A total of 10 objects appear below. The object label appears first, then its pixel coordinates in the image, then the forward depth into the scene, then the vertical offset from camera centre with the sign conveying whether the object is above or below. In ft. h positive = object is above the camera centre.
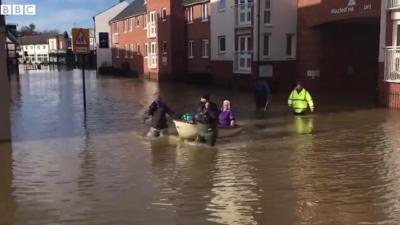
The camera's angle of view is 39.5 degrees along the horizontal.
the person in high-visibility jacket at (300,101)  63.62 -5.26
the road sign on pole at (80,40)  62.17 +1.83
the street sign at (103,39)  118.21 +3.65
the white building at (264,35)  103.14 +3.69
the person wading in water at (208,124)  42.78 -5.25
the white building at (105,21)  230.48 +14.83
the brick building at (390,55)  68.59 -0.13
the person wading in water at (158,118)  47.98 -5.34
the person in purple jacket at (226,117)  49.19 -5.43
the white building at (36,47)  462.80 +8.13
